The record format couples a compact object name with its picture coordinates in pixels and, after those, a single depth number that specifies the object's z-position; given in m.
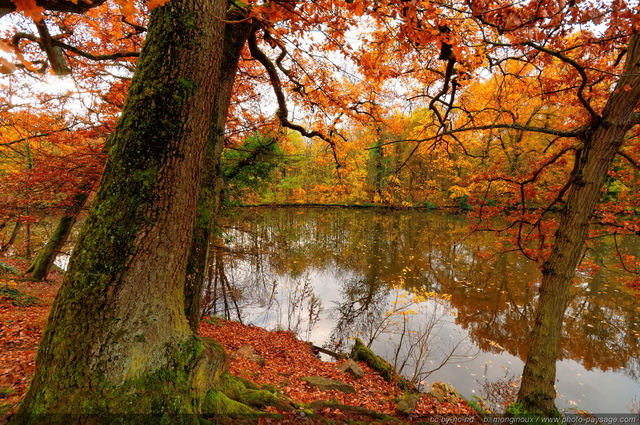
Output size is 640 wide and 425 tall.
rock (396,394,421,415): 3.75
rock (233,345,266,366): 5.17
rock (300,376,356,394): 4.26
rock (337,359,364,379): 5.12
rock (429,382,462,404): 4.54
